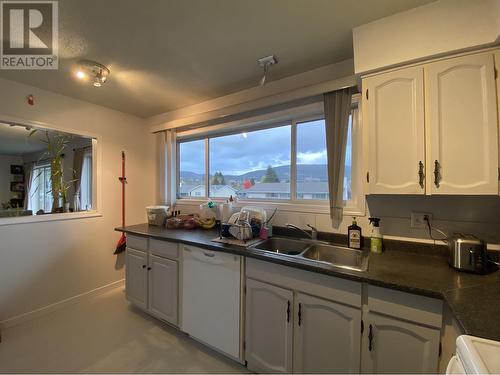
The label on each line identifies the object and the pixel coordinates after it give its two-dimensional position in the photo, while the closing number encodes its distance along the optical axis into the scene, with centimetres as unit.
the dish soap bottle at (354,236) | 160
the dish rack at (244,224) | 177
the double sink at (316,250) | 155
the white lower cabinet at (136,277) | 210
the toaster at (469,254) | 114
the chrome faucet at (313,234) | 182
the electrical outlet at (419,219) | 147
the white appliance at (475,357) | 51
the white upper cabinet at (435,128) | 110
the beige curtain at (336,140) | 167
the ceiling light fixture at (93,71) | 171
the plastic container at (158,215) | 250
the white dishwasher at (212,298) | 157
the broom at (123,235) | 274
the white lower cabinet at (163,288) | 189
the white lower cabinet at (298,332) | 119
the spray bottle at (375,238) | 153
